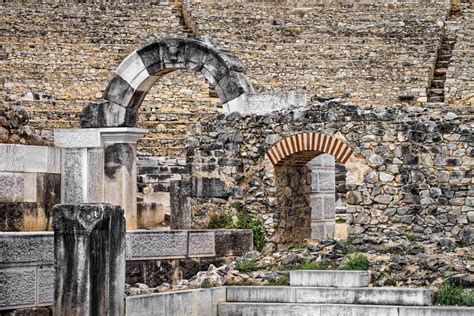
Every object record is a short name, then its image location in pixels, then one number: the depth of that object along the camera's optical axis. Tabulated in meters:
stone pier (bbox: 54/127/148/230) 20.47
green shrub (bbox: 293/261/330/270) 17.31
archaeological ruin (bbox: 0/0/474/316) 14.48
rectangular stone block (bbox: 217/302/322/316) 15.95
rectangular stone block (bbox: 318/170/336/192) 23.22
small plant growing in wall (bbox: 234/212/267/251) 20.81
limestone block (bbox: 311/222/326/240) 23.31
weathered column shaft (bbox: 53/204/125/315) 13.62
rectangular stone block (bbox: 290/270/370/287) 16.55
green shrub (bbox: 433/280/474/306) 15.69
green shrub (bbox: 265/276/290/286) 16.91
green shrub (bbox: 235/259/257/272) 17.70
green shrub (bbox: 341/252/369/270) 17.14
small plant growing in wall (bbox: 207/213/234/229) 21.03
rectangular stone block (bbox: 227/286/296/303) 16.36
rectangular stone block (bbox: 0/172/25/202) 17.73
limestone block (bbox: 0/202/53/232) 17.58
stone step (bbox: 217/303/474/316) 15.34
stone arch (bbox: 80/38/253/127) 21.09
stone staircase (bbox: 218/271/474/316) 15.67
